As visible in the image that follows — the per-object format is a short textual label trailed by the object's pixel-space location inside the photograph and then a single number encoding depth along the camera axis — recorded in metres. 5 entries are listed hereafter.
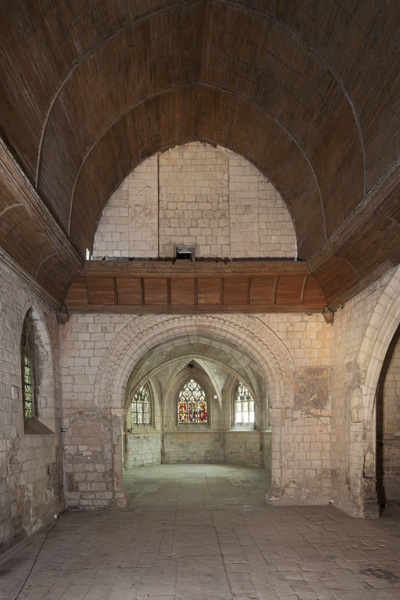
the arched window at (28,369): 8.62
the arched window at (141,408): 18.19
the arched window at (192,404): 19.67
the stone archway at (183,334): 9.85
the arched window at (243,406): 18.72
